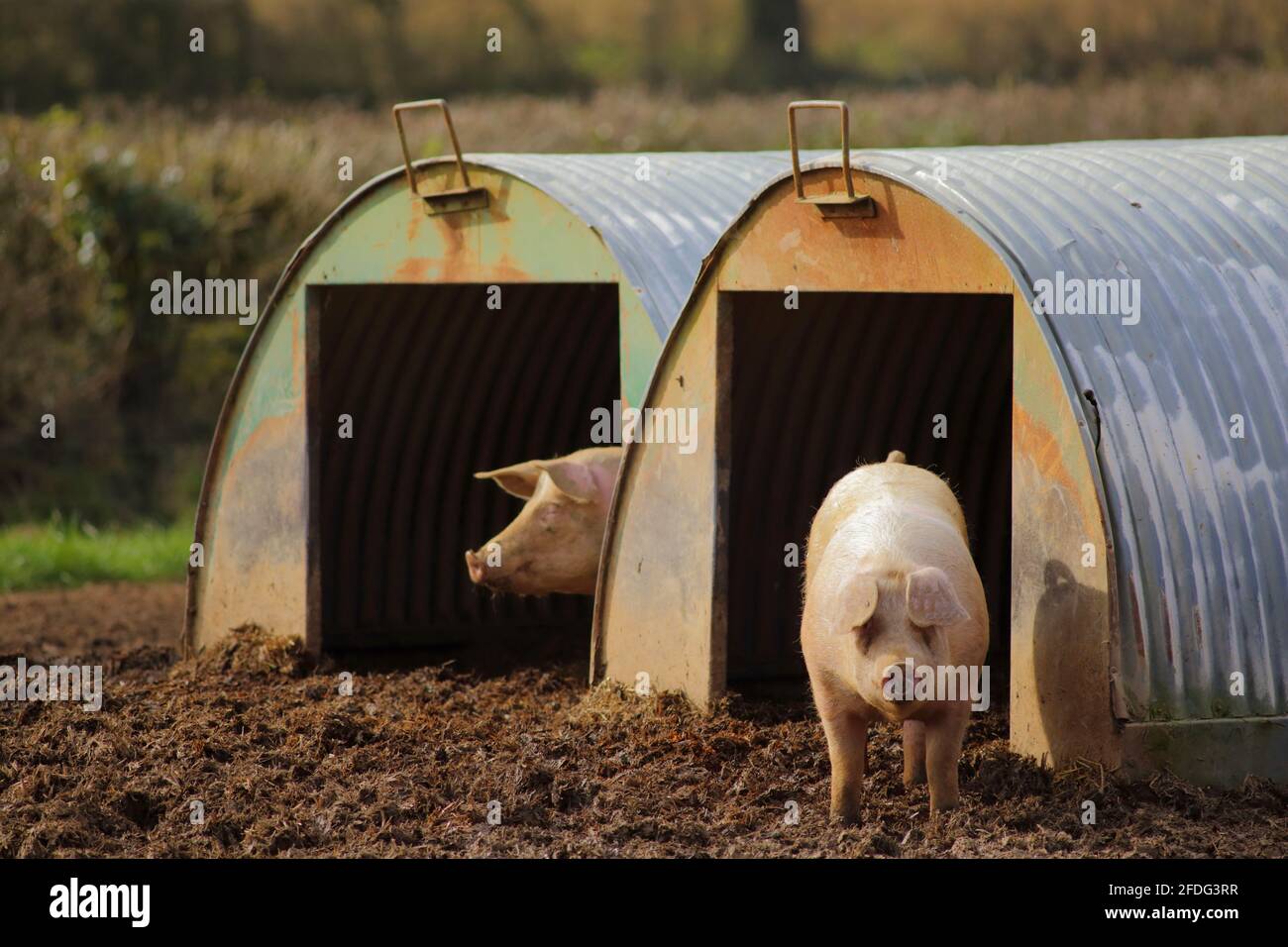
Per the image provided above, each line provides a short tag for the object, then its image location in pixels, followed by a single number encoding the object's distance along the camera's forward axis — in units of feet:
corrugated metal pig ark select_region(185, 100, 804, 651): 26.89
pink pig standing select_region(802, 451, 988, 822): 17.39
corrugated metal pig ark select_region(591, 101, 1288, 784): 19.13
